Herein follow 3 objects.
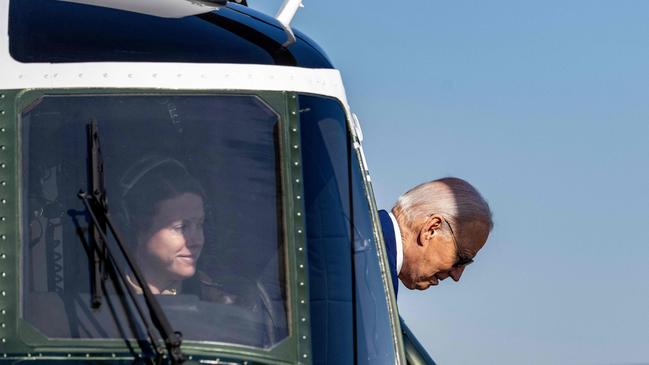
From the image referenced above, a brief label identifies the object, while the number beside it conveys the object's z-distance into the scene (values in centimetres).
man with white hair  1576
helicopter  1113
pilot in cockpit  1150
